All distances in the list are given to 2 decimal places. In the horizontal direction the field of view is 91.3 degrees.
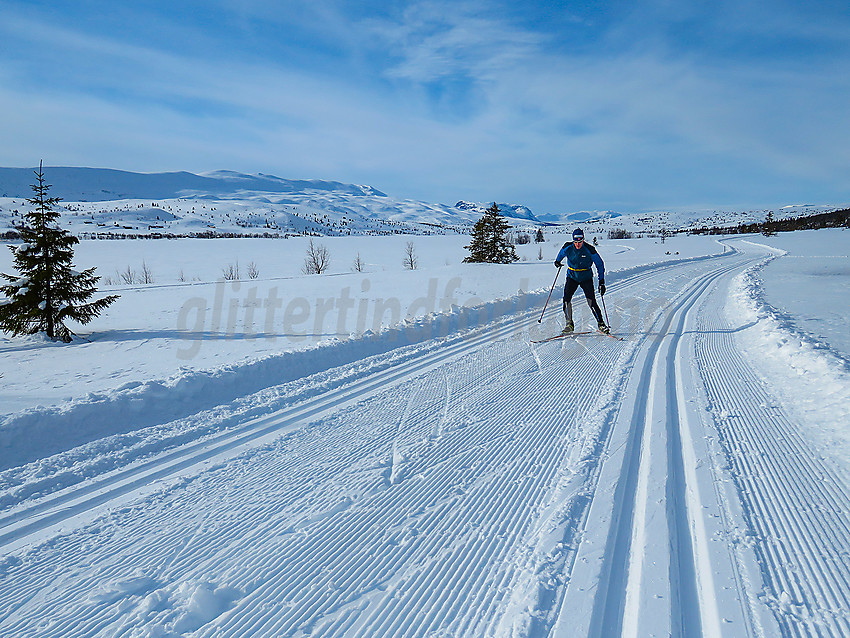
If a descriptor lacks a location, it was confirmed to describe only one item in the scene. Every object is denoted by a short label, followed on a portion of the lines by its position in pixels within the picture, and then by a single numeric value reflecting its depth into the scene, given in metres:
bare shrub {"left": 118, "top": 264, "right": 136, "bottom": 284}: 23.93
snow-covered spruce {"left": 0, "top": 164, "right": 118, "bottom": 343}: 8.99
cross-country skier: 8.05
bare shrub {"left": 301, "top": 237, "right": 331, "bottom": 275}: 30.20
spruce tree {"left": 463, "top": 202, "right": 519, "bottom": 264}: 33.47
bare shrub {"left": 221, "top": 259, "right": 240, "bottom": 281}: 25.66
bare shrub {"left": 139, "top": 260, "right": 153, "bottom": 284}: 23.84
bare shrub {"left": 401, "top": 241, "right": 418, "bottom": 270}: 34.91
